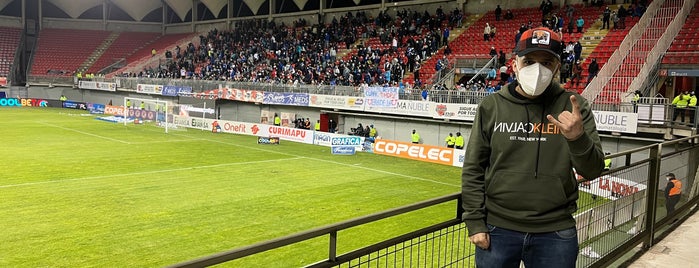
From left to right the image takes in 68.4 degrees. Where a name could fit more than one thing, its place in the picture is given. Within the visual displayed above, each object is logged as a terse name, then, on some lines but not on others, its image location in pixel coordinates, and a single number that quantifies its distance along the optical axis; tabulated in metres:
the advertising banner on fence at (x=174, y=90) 44.07
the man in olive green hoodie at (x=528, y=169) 3.06
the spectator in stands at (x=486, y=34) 36.06
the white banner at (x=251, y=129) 31.92
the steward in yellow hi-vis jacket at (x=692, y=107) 18.09
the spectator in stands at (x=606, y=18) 31.14
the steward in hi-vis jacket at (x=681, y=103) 19.22
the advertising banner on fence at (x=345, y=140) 28.44
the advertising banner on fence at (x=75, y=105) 56.16
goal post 41.22
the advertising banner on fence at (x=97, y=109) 50.88
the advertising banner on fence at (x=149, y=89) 46.26
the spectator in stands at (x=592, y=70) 25.20
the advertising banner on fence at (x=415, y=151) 24.23
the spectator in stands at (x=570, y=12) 32.64
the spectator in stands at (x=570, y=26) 32.03
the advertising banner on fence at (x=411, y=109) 27.61
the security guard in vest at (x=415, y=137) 28.72
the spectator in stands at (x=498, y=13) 38.69
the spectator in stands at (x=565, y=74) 26.66
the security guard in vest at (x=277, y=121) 37.50
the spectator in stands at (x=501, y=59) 30.76
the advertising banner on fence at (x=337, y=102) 31.33
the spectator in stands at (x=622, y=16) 30.22
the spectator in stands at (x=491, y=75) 29.41
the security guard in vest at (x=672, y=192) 7.27
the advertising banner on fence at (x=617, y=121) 19.88
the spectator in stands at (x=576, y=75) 26.34
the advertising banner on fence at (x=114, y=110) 46.59
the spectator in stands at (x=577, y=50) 27.12
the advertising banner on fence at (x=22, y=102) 56.50
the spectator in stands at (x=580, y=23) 31.94
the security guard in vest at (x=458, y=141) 26.19
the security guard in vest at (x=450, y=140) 26.59
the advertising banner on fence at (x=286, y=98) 34.93
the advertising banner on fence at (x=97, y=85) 51.97
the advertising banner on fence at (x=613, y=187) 5.70
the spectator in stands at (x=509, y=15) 38.06
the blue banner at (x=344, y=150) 26.64
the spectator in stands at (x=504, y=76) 26.48
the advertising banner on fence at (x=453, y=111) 25.61
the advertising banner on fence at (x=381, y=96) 29.19
